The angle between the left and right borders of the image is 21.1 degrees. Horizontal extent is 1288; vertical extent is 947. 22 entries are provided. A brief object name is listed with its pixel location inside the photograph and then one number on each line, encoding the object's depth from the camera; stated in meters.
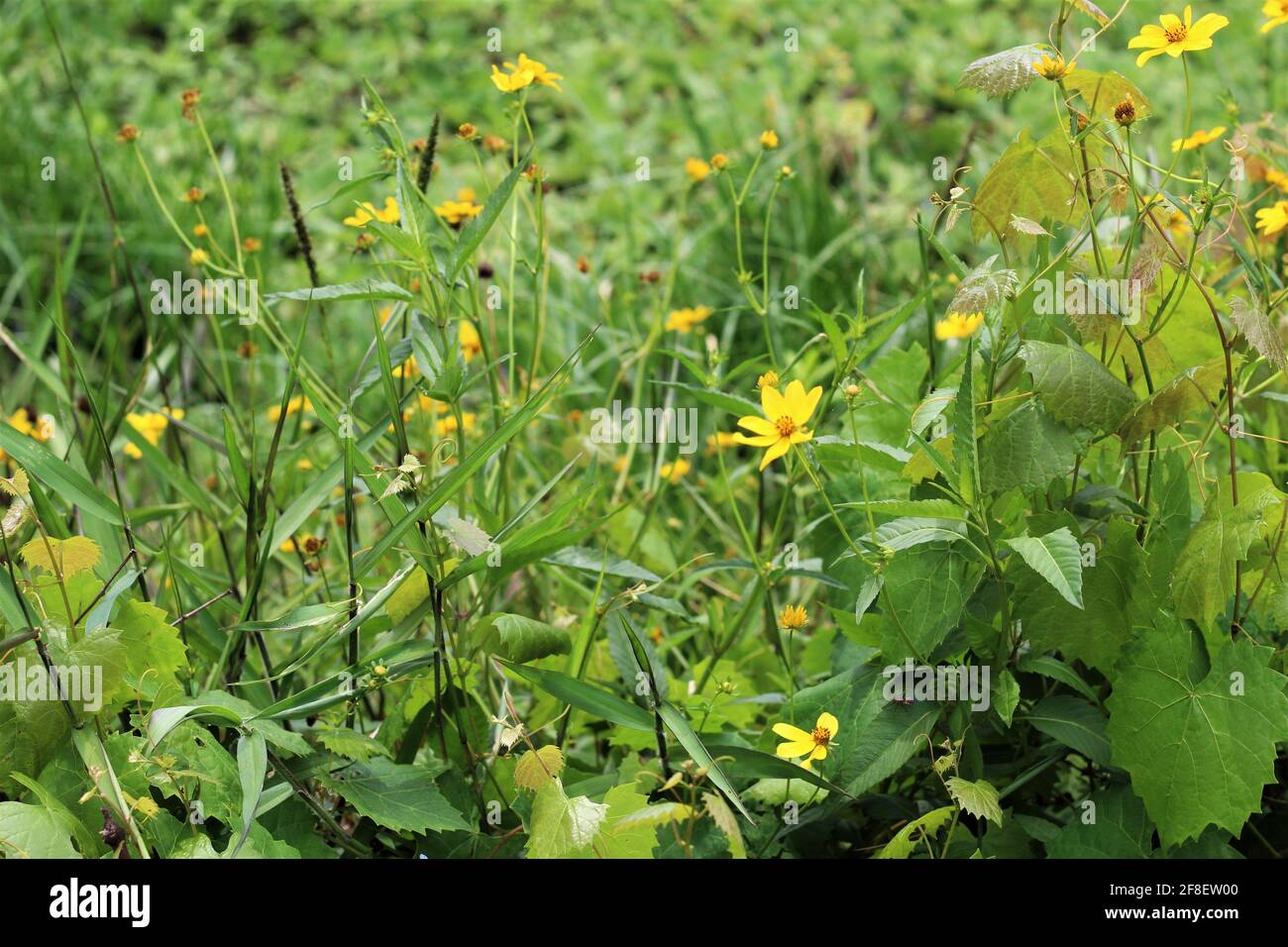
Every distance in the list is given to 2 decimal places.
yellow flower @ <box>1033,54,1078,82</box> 1.81
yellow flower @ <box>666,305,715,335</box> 2.26
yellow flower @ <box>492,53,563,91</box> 1.96
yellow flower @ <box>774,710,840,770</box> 1.85
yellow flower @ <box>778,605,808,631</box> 1.93
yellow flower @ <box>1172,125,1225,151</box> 2.06
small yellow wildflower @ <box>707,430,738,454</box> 2.26
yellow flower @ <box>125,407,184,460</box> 2.20
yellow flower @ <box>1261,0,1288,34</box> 1.89
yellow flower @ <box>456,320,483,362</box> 2.23
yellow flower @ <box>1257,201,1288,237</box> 1.95
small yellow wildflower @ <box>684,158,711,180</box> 2.16
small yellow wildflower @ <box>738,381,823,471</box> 1.82
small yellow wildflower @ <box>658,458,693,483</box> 2.10
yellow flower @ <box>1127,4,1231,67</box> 1.86
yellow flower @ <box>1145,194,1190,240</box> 1.92
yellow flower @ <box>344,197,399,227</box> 1.93
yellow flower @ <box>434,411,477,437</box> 2.16
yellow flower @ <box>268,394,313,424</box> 2.30
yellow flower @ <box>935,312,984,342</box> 2.16
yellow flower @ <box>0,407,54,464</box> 2.04
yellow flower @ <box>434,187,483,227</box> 2.09
